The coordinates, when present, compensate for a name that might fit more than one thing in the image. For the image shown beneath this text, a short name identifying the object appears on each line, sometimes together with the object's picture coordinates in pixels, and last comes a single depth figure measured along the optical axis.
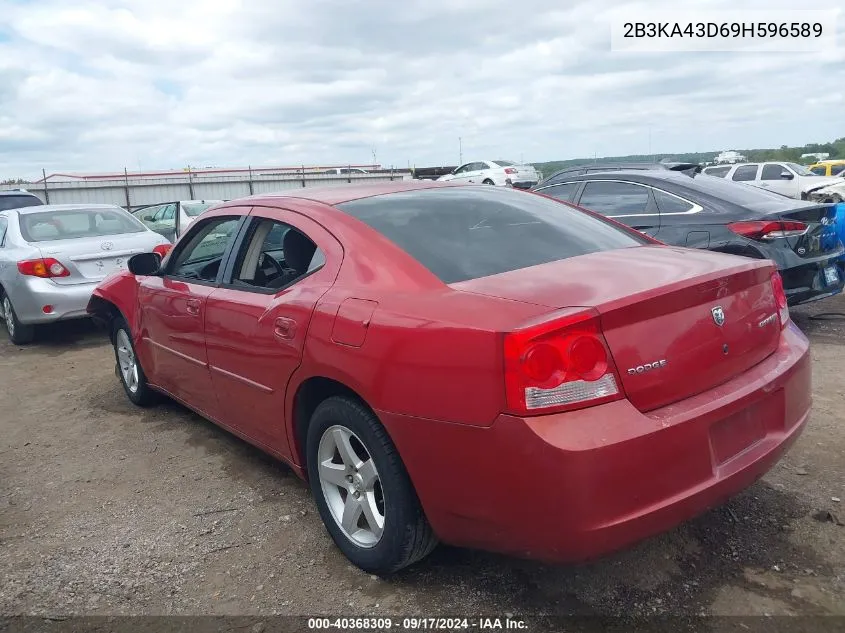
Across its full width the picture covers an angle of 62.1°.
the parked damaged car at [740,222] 5.68
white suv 20.38
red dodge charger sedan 2.12
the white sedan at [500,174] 24.70
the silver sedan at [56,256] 7.17
